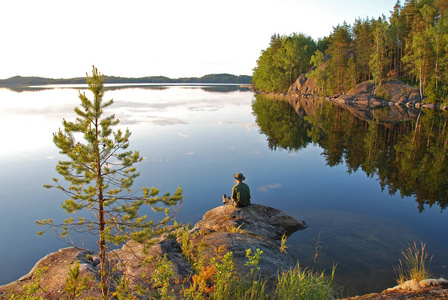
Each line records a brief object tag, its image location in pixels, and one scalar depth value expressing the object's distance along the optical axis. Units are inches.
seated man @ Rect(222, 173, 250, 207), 456.1
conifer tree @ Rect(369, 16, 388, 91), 2299.5
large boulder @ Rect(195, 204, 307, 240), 416.8
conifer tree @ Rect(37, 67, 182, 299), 210.7
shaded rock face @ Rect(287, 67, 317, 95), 3339.1
